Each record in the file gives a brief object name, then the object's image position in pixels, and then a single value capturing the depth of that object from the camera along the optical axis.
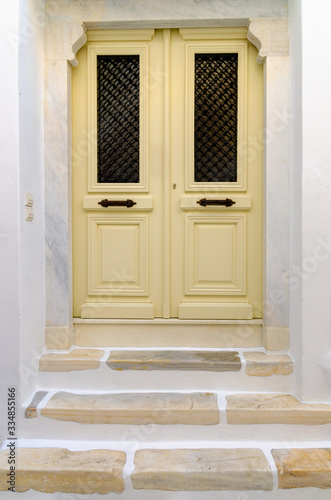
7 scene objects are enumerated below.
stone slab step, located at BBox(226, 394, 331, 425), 2.41
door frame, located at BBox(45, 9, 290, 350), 2.73
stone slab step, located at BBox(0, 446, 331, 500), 2.13
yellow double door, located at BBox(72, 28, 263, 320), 2.90
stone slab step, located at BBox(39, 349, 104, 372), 2.65
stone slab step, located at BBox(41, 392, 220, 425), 2.42
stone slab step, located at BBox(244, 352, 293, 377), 2.61
